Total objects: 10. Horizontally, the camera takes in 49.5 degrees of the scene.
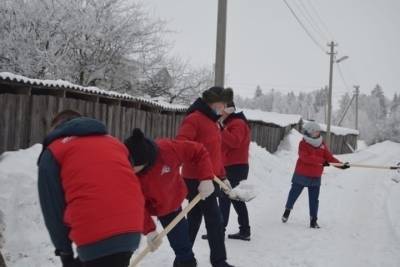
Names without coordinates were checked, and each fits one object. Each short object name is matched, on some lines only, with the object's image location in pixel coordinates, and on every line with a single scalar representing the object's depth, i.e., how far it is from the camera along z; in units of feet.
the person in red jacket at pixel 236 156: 17.83
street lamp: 110.70
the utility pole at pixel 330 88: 93.56
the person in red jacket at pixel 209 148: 13.38
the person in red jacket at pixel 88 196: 6.85
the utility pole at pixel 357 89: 184.24
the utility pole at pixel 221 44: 28.02
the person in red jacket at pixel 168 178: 9.73
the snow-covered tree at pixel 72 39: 42.98
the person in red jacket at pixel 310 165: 22.65
